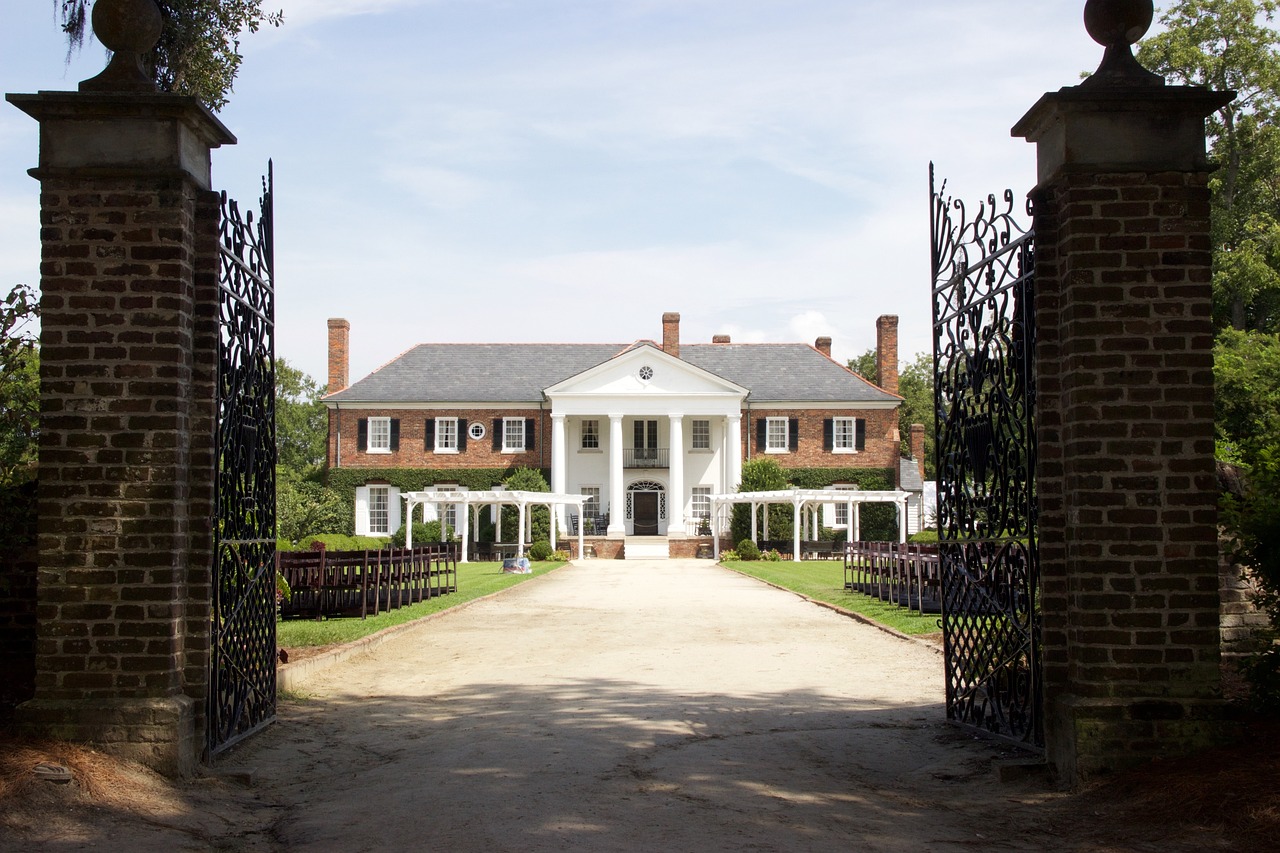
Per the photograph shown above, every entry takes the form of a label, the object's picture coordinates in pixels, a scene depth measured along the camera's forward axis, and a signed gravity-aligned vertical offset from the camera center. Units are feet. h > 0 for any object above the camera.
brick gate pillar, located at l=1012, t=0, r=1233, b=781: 18.39 +0.72
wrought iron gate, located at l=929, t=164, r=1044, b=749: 20.59 -0.17
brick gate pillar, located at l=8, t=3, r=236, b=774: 18.78 +0.76
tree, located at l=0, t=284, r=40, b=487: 24.75 +2.07
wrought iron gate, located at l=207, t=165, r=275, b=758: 21.03 -0.38
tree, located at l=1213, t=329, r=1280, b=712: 18.57 -0.84
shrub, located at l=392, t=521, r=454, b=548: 140.05 -6.44
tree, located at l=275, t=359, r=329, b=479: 244.83 +12.50
